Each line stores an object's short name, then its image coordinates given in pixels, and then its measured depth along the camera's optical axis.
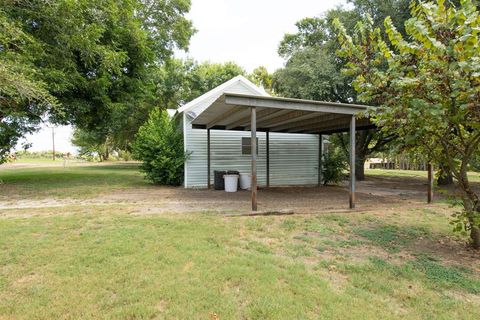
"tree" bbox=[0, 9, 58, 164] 2.47
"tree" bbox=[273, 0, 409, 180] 11.88
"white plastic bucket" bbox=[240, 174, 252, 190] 11.31
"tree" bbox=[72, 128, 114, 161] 30.60
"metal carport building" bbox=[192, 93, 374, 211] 6.31
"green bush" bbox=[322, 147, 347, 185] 13.11
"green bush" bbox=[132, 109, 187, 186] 11.50
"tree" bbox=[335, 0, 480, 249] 3.20
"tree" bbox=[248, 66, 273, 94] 33.62
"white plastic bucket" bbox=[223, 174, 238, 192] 10.51
